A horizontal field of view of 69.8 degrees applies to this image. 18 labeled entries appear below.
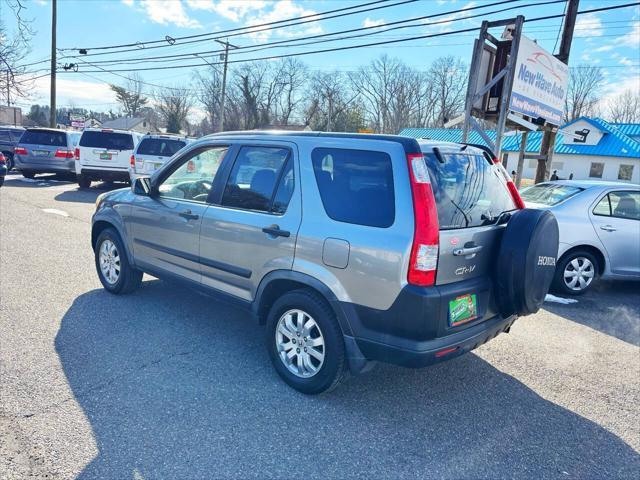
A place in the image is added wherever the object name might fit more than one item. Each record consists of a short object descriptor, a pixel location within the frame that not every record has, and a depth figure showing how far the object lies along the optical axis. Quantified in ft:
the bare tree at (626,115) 217.77
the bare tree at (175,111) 222.48
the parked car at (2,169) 42.96
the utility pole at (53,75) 88.24
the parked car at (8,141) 62.34
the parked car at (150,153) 42.06
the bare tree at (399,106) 223.71
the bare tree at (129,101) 290.76
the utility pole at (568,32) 33.17
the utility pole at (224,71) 107.57
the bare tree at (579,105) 205.20
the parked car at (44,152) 49.11
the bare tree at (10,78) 33.65
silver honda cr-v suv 9.23
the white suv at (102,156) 44.75
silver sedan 19.89
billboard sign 27.07
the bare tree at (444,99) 210.59
